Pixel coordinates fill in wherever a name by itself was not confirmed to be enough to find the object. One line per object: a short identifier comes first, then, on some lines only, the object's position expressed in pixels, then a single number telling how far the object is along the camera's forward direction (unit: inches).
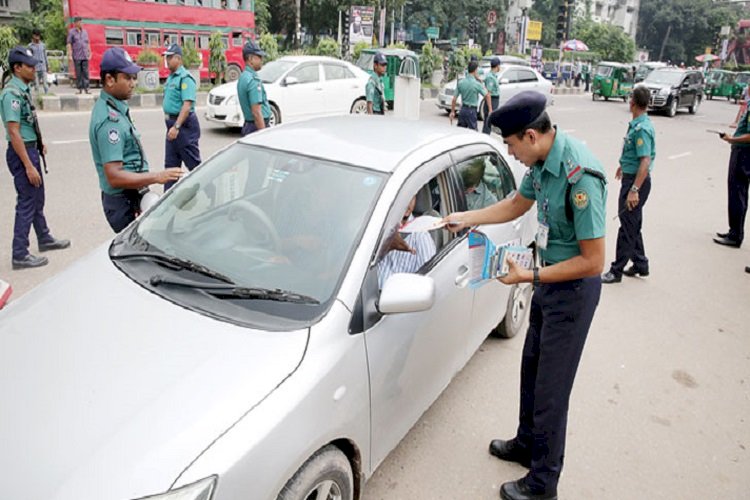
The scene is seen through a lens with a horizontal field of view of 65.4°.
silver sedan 65.9
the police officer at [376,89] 404.0
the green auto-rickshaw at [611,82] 1059.3
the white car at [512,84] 683.4
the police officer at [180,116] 257.1
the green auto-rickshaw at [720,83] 1409.9
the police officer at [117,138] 146.1
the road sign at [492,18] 1908.2
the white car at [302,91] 457.4
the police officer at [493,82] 500.1
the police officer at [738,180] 248.2
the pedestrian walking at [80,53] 624.1
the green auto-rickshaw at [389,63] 681.2
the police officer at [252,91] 277.4
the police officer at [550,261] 89.8
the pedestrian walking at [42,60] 602.5
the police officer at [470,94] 438.0
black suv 872.3
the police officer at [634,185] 203.2
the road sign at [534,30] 2102.6
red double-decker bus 735.1
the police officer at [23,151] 189.2
